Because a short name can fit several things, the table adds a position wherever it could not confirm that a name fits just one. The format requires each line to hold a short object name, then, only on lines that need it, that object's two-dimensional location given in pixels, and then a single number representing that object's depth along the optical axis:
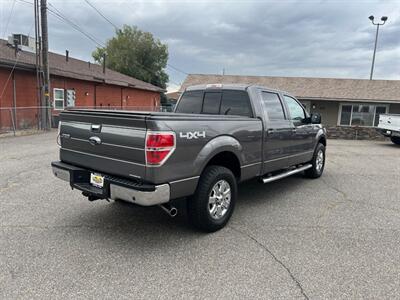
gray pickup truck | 3.25
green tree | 45.44
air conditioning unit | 17.31
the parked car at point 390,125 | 14.01
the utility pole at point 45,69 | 14.82
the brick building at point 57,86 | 14.79
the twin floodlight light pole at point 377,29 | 28.61
